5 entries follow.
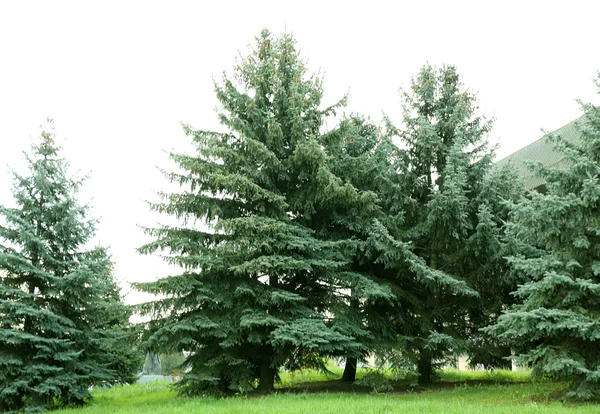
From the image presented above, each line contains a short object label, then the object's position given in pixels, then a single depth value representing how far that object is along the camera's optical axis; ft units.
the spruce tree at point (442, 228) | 41.39
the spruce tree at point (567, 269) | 30.04
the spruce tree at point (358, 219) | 42.65
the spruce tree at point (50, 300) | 42.42
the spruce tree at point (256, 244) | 39.45
